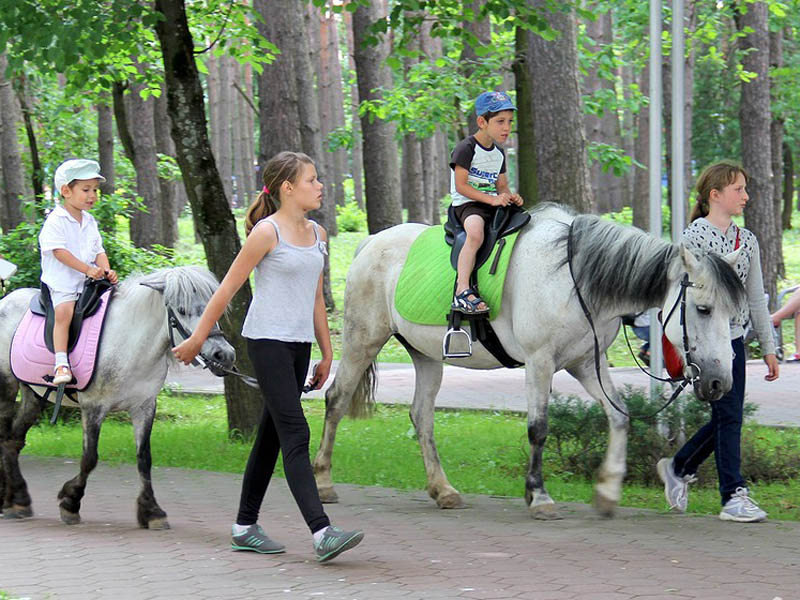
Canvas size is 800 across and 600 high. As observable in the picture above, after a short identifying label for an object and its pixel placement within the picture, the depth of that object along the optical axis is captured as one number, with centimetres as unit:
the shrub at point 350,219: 4912
